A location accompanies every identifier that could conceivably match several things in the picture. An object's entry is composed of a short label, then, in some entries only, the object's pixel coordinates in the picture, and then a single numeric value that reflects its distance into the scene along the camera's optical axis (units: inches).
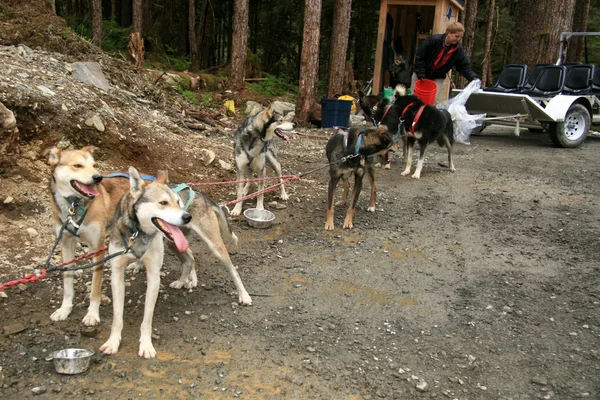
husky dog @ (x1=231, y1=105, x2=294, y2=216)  255.3
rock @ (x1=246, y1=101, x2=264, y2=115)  526.7
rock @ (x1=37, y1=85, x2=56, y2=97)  263.6
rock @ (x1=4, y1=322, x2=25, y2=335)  146.1
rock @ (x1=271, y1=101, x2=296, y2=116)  533.7
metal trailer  426.0
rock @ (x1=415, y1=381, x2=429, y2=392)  133.4
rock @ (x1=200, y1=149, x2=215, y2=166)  315.9
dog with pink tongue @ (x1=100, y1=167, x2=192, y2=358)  130.5
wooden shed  532.4
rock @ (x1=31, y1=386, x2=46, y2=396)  123.4
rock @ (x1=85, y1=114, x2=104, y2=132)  265.7
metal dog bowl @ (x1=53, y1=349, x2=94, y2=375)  129.1
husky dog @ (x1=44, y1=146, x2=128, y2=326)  145.9
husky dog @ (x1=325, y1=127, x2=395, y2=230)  247.9
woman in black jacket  372.2
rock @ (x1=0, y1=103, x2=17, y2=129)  224.1
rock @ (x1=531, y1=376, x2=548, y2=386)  136.6
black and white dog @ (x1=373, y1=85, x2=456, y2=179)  343.0
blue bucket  468.8
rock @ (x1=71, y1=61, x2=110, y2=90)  324.2
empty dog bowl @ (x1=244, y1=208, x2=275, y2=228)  246.1
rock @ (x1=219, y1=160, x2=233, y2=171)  320.5
